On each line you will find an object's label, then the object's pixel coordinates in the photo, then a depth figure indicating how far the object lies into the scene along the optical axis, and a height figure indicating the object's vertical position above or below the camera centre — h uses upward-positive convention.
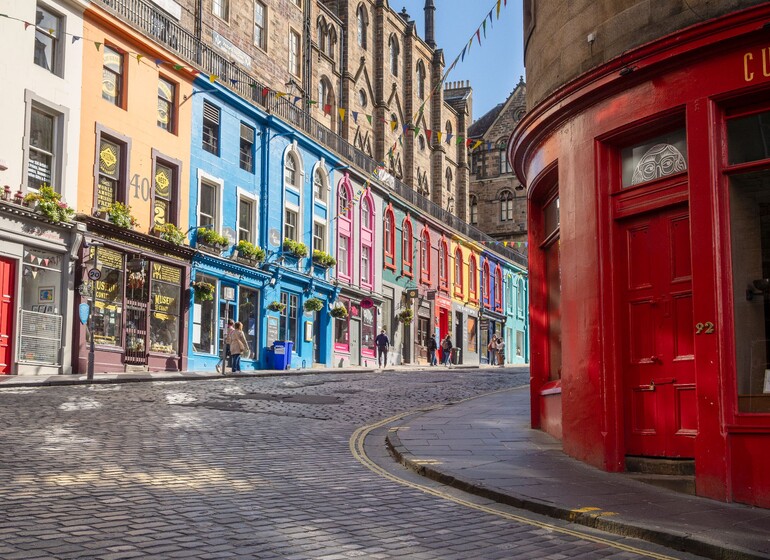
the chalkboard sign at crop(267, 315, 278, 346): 31.30 +1.66
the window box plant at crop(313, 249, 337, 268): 34.56 +4.60
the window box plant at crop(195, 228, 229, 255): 27.58 +4.26
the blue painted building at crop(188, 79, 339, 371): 28.11 +5.21
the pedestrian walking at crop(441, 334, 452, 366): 43.31 +1.36
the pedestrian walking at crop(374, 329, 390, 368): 36.56 +1.32
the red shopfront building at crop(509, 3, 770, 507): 8.04 +1.25
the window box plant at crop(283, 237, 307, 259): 32.50 +4.72
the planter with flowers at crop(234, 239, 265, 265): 29.53 +4.14
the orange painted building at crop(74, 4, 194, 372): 23.36 +5.15
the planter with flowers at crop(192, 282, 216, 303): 26.83 +2.61
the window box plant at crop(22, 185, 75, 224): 20.97 +4.11
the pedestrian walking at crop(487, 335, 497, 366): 46.97 +1.41
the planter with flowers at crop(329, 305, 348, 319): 35.25 +2.58
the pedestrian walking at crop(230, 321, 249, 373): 25.77 +0.91
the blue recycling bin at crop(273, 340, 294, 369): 30.47 +0.77
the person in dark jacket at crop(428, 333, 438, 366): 43.31 +1.27
